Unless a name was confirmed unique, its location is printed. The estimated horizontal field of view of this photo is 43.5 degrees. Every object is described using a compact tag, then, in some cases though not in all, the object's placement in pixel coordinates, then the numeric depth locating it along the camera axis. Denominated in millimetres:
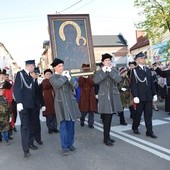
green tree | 10480
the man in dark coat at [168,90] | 6175
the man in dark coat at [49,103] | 5670
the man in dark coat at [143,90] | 4746
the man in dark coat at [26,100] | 4061
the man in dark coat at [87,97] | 6003
